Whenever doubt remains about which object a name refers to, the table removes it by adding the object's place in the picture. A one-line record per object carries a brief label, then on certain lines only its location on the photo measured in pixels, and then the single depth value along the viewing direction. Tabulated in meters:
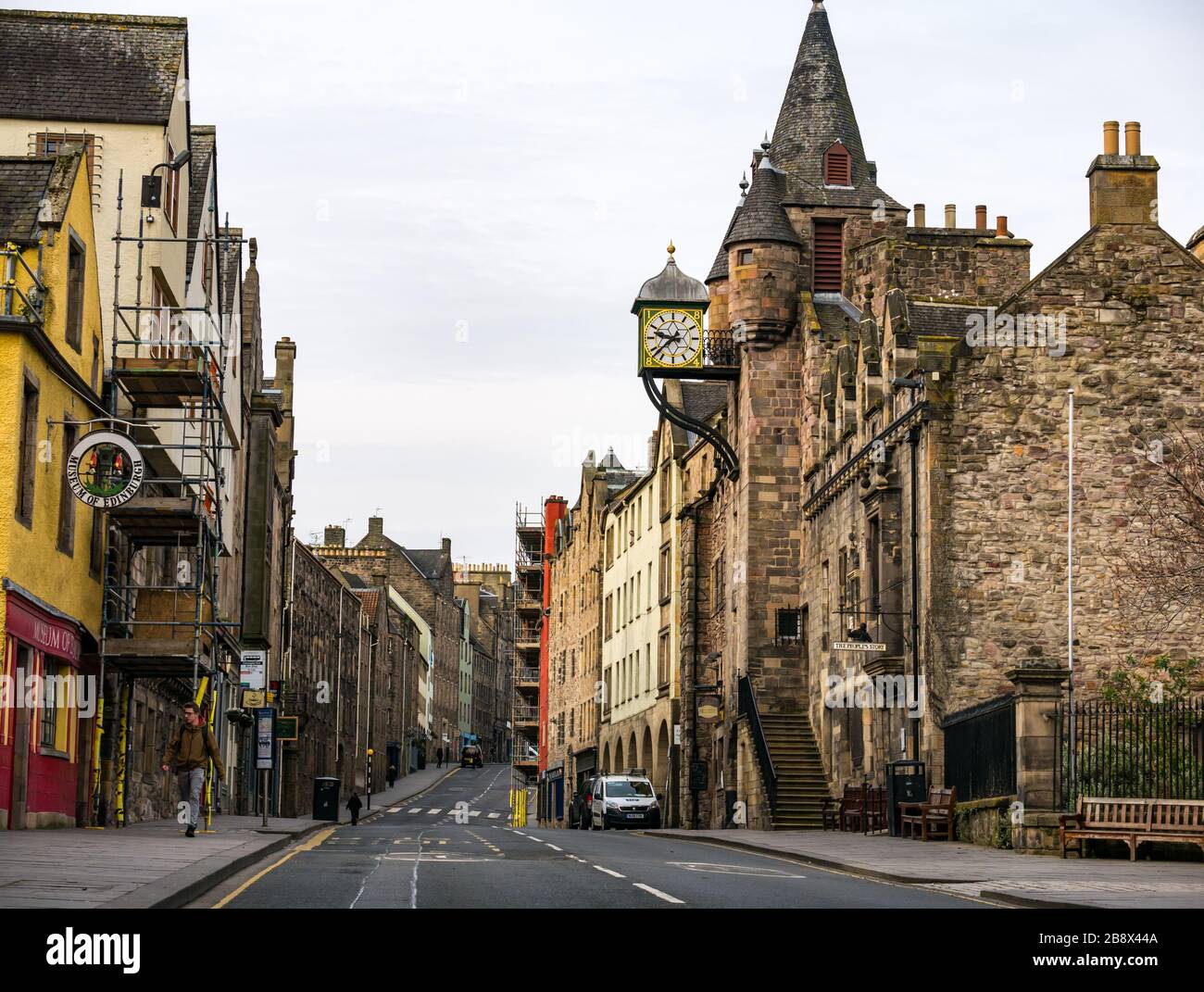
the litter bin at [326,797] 53.00
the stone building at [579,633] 79.56
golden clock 46.47
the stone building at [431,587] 128.50
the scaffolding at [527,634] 106.00
